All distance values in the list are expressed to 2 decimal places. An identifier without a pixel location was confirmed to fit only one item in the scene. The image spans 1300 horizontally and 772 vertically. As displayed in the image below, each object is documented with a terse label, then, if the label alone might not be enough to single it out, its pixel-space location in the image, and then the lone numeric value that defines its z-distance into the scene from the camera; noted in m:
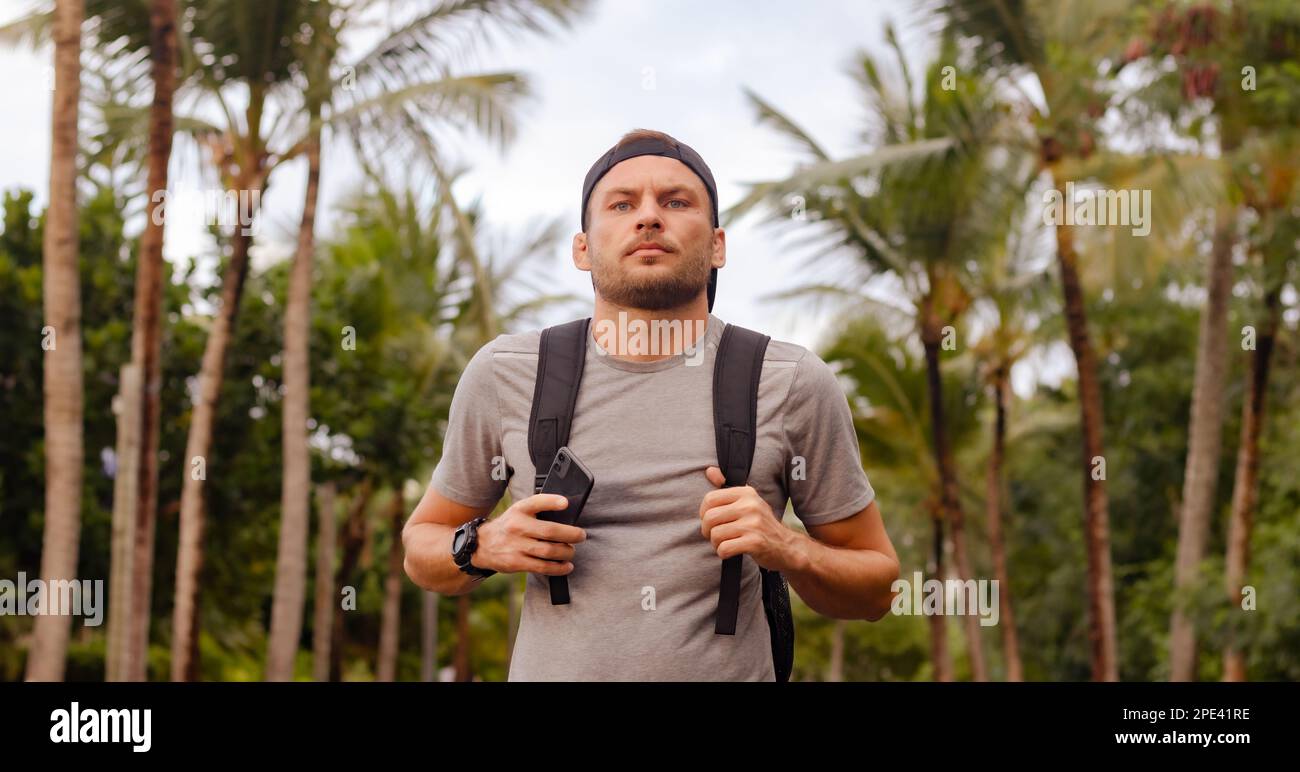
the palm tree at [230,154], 11.51
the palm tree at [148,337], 10.29
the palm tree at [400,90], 11.80
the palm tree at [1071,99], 12.11
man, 1.90
